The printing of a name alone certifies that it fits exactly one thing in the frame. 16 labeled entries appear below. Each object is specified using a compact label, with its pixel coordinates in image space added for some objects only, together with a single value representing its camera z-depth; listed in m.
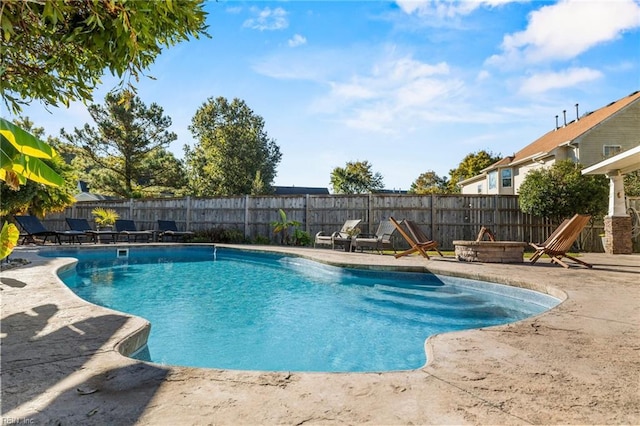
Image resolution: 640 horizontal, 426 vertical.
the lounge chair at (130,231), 14.71
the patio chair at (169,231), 14.96
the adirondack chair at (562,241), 7.08
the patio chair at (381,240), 10.70
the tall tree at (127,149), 23.09
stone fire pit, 8.17
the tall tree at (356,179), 32.91
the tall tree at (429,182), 36.28
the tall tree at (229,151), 26.75
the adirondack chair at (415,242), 8.95
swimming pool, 3.67
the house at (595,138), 15.30
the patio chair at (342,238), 11.77
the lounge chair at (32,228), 12.09
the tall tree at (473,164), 30.09
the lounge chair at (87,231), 13.70
